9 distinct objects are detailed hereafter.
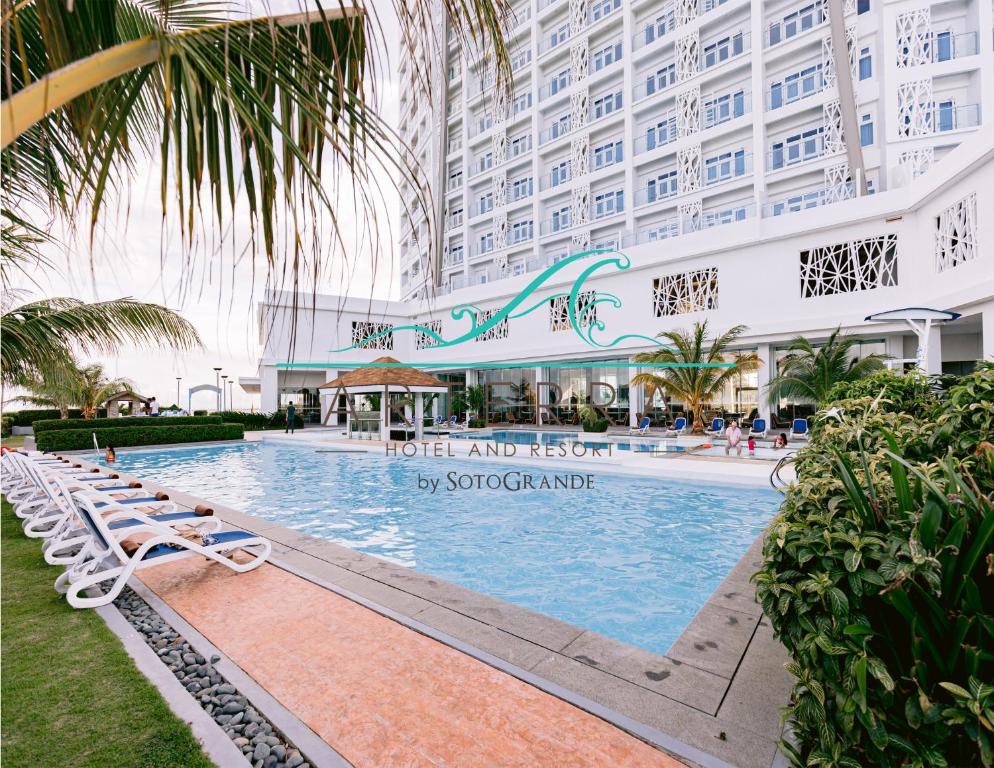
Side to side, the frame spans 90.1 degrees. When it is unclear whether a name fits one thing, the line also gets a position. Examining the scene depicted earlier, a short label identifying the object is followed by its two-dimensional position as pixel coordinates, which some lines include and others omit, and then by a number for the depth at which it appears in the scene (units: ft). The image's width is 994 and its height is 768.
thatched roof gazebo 67.51
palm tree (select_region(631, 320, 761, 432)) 62.28
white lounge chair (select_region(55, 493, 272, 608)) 14.26
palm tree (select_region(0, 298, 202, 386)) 14.93
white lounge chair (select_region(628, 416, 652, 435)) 68.11
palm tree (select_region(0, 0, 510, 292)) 4.56
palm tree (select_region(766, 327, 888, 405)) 52.60
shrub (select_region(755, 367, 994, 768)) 5.57
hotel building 56.08
